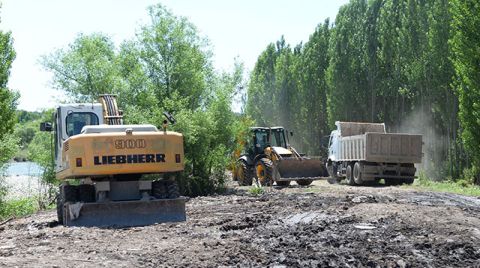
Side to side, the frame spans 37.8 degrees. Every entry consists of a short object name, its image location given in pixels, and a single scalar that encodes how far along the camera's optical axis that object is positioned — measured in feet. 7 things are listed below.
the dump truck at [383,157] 92.99
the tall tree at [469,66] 95.04
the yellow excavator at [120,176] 46.50
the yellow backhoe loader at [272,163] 88.69
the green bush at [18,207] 72.74
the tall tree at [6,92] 84.89
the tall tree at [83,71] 92.48
